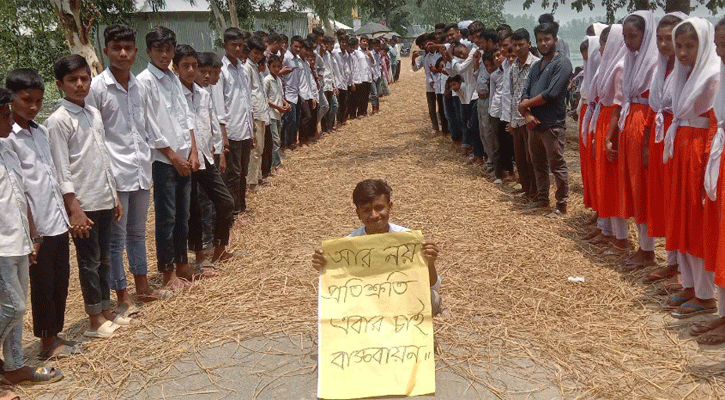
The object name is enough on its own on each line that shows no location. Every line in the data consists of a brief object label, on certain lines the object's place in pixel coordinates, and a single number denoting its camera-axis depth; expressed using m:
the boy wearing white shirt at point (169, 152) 5.18
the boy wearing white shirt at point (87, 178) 4.30
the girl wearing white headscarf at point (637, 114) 5.42
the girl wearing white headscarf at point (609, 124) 5.82
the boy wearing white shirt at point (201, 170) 5.77
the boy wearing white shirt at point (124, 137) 4.75
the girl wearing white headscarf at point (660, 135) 4.97
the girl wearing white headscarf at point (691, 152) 4.48
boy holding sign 3.66
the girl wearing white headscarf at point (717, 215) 4.09
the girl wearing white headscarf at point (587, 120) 6.39
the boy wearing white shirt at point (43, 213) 3.97
